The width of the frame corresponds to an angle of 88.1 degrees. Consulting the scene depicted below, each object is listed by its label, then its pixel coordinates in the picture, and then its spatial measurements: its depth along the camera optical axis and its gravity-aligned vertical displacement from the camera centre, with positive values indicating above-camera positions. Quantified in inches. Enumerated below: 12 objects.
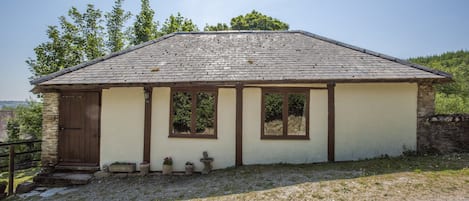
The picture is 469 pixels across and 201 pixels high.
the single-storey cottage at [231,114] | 306.3 -5.5
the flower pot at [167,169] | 303.5 -75.8
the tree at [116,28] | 804.0 +271.1
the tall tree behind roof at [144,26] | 834.2 +288.4
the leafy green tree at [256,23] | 1146.7 +422.6
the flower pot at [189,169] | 302.0 -75.1
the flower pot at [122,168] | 305.1 -75.0
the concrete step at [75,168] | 316.2 -78.5
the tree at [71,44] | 700.5 +192.4
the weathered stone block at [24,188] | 281.4 -94.1
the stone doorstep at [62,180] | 293.4 -87.8
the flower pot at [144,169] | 303.3 -75.6
